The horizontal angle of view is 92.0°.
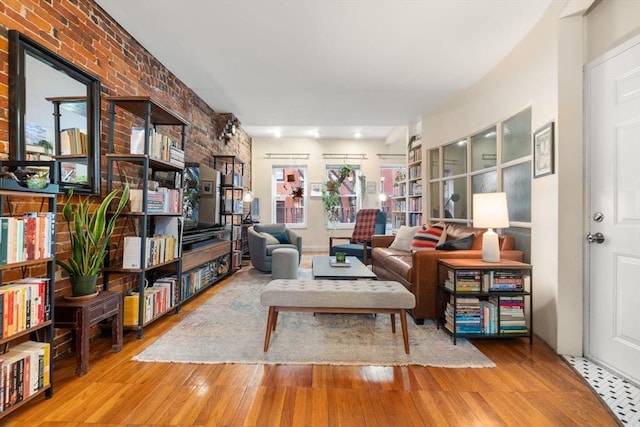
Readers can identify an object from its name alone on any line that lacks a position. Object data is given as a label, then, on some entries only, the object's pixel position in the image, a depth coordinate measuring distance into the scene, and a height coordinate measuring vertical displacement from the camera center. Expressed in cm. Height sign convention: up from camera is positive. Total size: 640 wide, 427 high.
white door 188 +4
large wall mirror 174 +64
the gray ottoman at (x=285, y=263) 411 -66
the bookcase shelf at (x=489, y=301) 239 -68
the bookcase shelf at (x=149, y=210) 246 +3
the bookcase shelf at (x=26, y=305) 144 -46
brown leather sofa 274 -52
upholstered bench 220 -62
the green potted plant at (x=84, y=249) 199 -24
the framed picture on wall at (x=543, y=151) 233 +50
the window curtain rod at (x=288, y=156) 746 +139
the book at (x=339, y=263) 348 -57
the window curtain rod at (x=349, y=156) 753 +140
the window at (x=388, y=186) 757 +69
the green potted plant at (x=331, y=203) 734 +25
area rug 213 -99
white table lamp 254 -4
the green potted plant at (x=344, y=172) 736 +99
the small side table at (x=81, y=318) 188 -66
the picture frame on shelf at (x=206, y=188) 395 +33
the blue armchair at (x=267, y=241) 474 -47
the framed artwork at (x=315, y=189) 748 +59
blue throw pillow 542 -42
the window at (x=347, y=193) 755 +50
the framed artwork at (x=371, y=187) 752 +65
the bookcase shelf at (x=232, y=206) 477 +12
